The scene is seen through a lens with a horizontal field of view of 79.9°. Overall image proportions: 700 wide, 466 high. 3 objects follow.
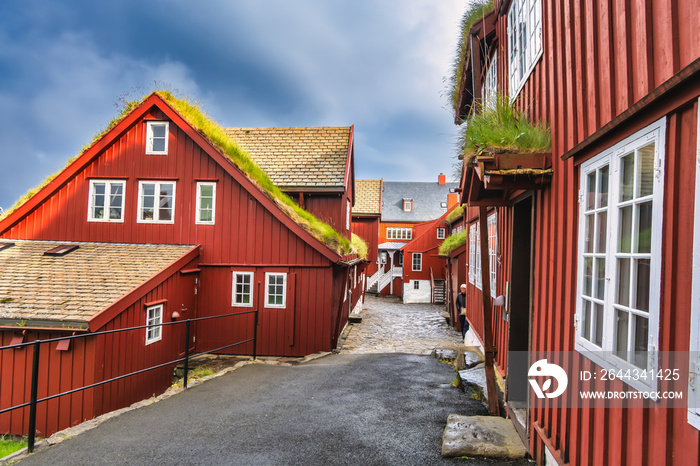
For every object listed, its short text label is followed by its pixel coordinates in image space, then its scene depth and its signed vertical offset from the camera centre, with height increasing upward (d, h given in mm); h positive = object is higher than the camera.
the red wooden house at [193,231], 11234 +246
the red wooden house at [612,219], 1884 +227
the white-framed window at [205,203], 11664 +1076
